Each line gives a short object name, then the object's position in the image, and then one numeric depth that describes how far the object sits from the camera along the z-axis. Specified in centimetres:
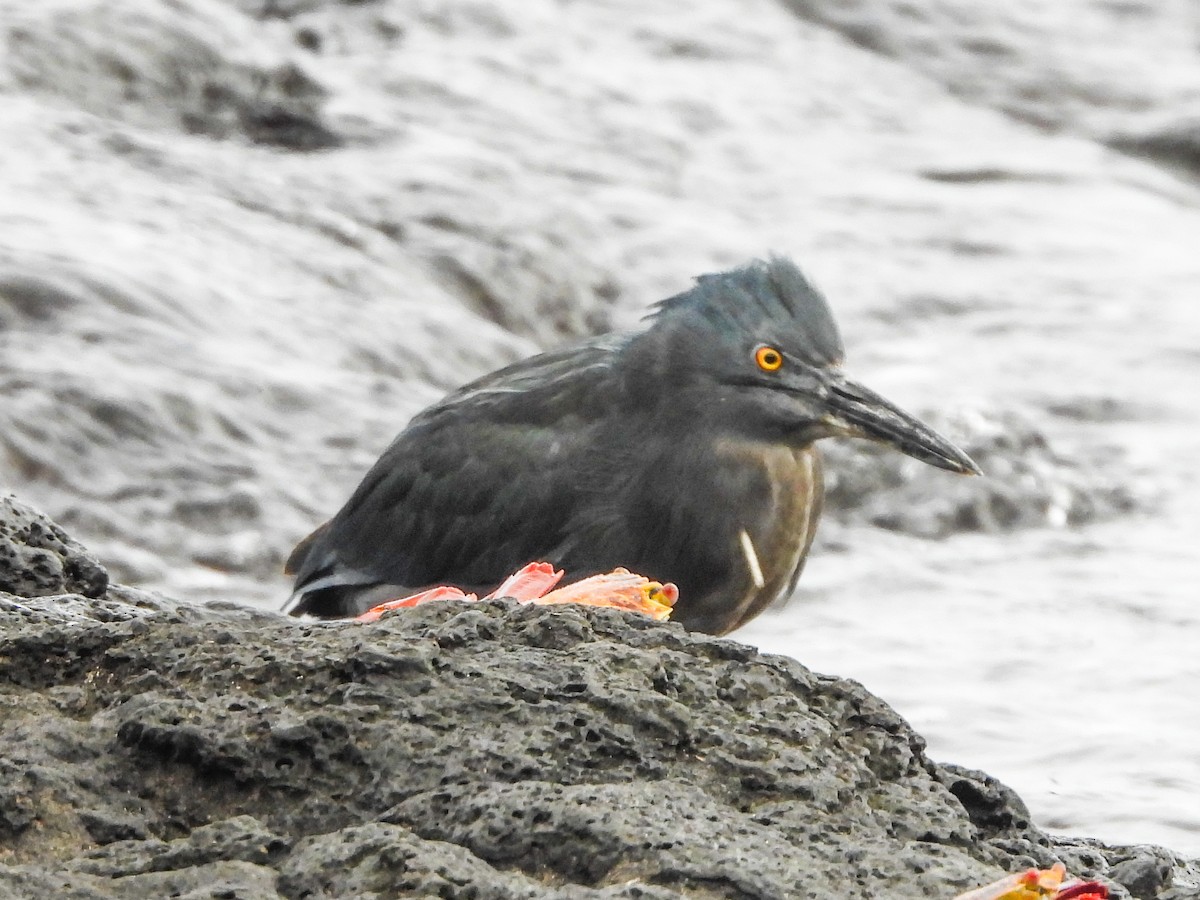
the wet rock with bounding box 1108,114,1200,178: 2739
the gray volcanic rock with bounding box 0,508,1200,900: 496
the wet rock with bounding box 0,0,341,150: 2007
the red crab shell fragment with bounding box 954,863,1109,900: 501
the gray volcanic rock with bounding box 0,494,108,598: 724
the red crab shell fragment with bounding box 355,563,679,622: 666
